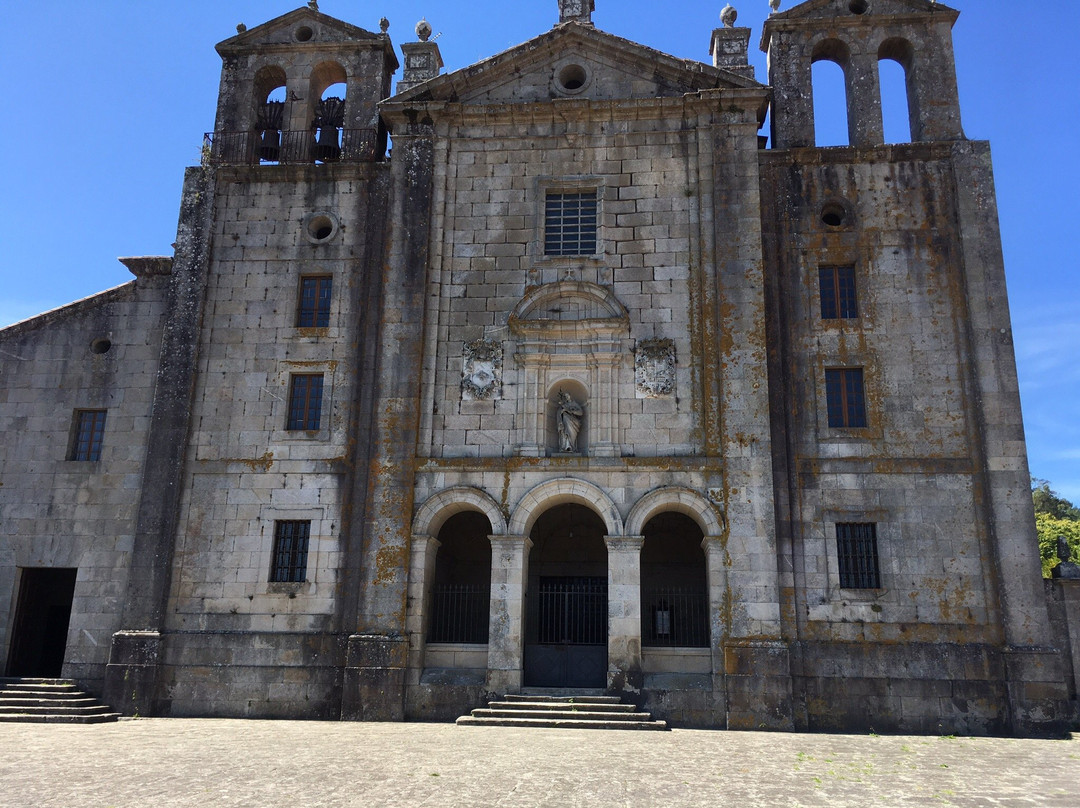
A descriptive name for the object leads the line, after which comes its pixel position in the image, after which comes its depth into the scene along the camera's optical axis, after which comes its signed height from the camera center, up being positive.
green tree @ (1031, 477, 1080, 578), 39.41 +5.32
